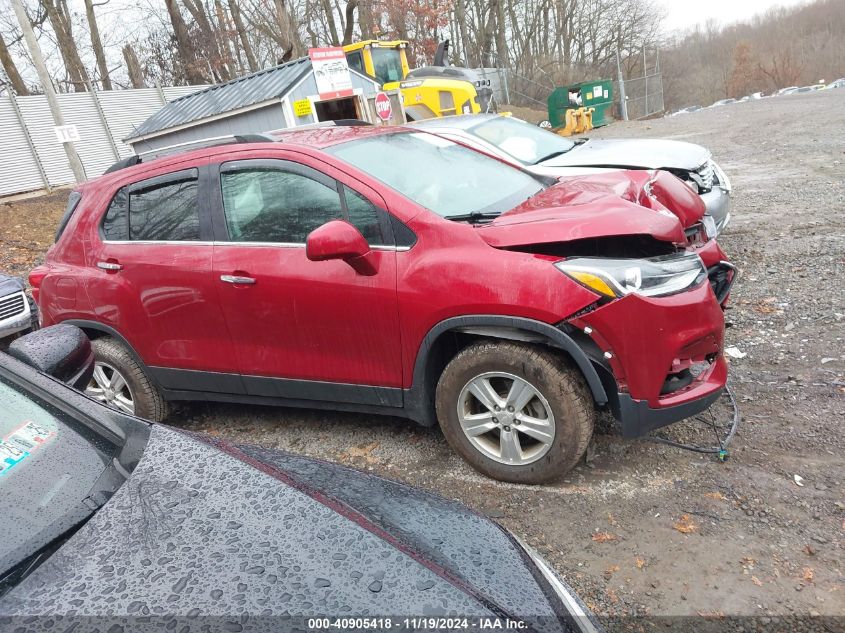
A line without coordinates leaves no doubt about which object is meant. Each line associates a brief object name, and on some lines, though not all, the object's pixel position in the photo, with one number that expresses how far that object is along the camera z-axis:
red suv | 2.65
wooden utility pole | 11.82
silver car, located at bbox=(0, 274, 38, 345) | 5.73
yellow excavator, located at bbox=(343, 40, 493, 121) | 17.47
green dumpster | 24.77
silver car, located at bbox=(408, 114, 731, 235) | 5.84
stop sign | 13.95
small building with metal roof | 13.42
